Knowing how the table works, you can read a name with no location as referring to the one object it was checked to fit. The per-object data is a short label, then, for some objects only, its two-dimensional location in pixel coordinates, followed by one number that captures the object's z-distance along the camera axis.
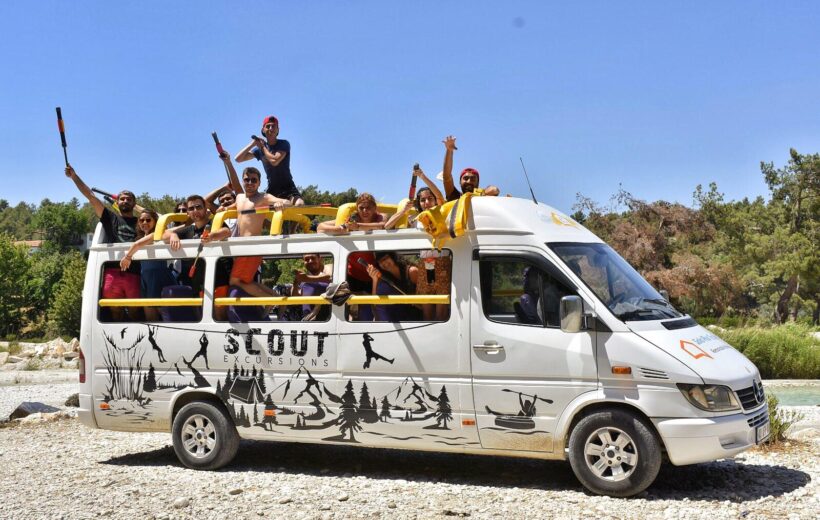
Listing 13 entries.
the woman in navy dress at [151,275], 9.41
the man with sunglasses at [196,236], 9.08
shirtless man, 8.95
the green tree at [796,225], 44.75
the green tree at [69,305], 53.28
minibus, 7.13
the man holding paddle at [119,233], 9.58
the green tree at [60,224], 95.62
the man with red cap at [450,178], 8.70
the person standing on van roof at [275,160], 10.47
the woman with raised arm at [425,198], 8.62
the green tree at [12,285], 61.78
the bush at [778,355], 24.16
